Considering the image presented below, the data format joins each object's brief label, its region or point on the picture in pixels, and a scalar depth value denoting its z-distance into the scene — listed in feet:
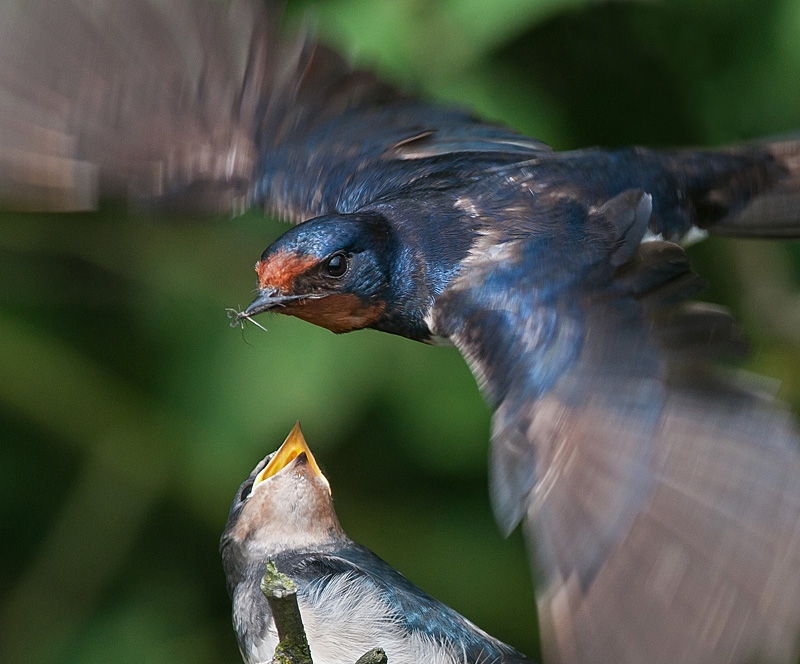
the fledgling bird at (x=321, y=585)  8.73
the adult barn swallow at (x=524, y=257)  8.52
